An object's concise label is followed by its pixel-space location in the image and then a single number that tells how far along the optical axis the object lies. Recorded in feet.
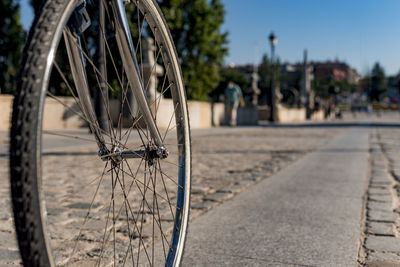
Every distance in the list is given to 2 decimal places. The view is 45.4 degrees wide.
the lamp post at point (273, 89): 89.04
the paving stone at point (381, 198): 12.87
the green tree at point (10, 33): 85.15
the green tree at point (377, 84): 536.01
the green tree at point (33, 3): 92.36
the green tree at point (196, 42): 114.73
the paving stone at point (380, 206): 11.65
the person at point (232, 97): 64.59
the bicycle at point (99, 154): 3.21
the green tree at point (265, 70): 436.76
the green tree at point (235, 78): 294.35
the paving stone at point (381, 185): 15.12
